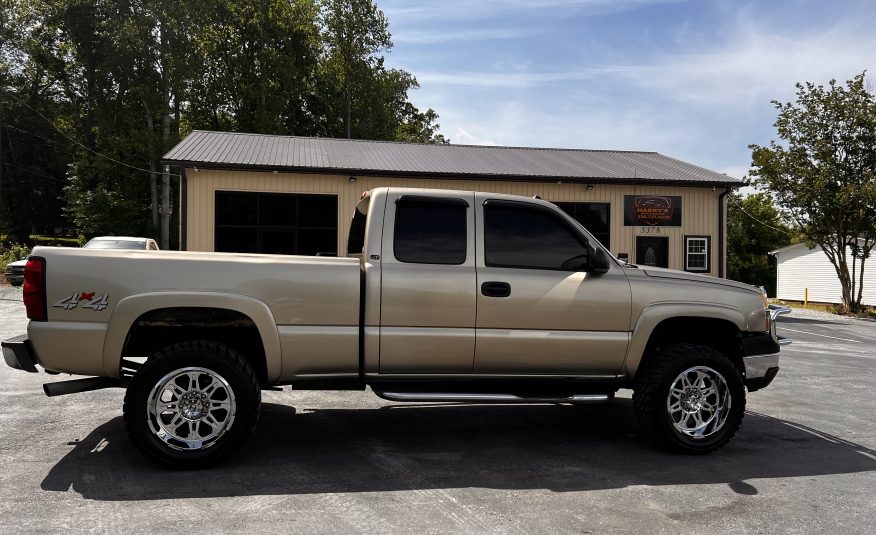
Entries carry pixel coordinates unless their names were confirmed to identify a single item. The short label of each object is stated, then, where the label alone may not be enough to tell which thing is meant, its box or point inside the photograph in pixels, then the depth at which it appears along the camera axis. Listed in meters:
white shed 34.38
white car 15.40
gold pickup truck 4.28
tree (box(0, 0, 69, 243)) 41.58
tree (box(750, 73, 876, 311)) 24.03
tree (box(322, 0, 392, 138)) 38.84
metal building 17.36
